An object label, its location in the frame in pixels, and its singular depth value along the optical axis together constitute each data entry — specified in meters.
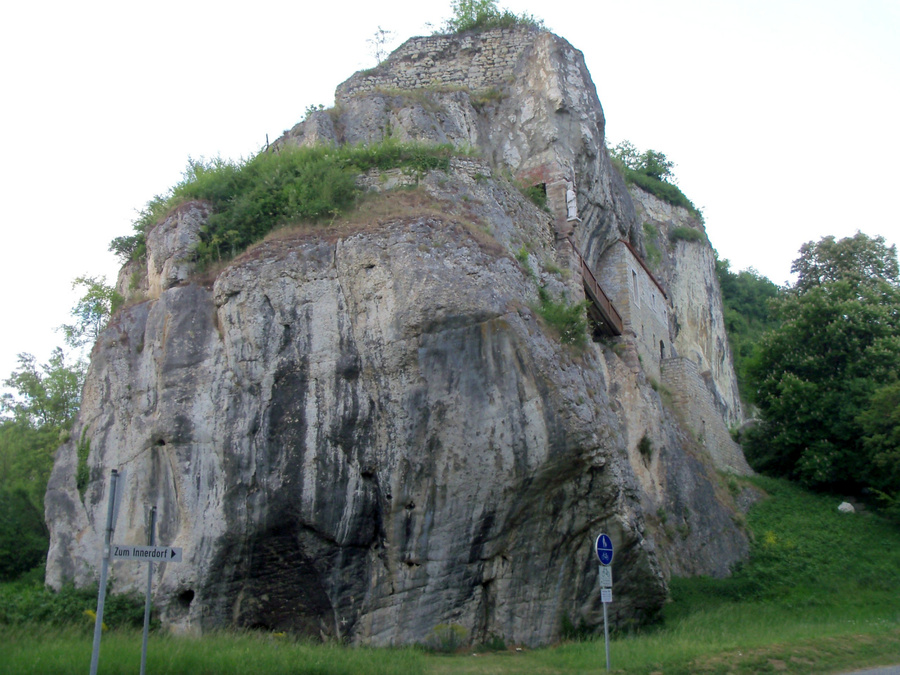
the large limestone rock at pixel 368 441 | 15.21
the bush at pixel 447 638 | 14.62
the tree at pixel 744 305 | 52.65
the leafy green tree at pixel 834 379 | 25.67
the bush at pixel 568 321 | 17.27
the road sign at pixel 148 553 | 10.03
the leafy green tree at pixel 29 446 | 22.31
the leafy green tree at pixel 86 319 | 29.92
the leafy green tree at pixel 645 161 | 44.66
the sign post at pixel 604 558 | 12.78
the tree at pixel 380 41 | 30.05
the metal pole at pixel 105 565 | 8.99
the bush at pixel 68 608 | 15.27
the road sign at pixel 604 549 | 12.80
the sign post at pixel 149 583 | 10.50
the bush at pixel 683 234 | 40.06
